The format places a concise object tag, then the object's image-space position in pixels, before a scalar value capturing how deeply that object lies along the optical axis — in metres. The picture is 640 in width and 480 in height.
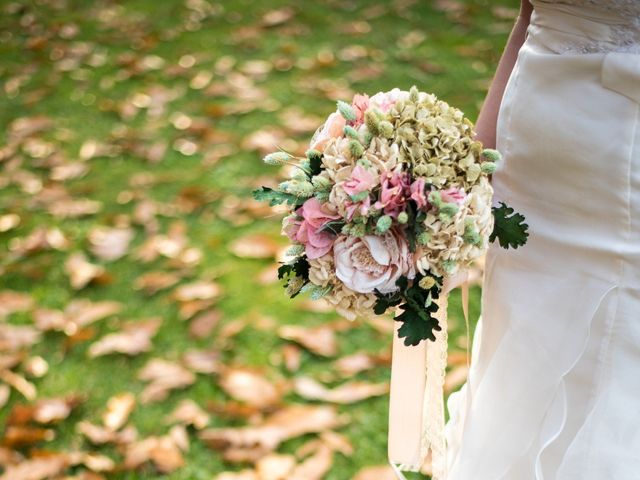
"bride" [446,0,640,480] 1.44
